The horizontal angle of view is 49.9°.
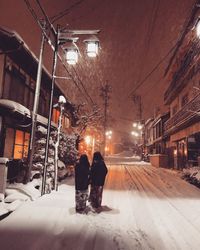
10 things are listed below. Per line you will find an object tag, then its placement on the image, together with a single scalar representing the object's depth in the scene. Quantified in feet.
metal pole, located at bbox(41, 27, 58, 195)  28.64
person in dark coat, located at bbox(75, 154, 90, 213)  21.30
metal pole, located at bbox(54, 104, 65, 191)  32.24
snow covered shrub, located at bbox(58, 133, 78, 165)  52.43
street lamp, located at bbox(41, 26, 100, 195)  31.37
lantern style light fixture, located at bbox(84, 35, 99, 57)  30.35
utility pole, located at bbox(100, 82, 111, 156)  141.26
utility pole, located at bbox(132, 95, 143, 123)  151.13
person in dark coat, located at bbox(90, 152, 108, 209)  22.91
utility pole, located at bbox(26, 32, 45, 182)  30.94
